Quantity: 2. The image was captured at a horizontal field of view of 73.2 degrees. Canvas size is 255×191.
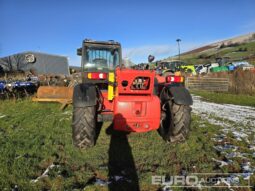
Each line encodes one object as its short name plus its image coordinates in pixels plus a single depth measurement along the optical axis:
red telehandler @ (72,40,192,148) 3.11
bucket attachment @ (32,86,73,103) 6.59
